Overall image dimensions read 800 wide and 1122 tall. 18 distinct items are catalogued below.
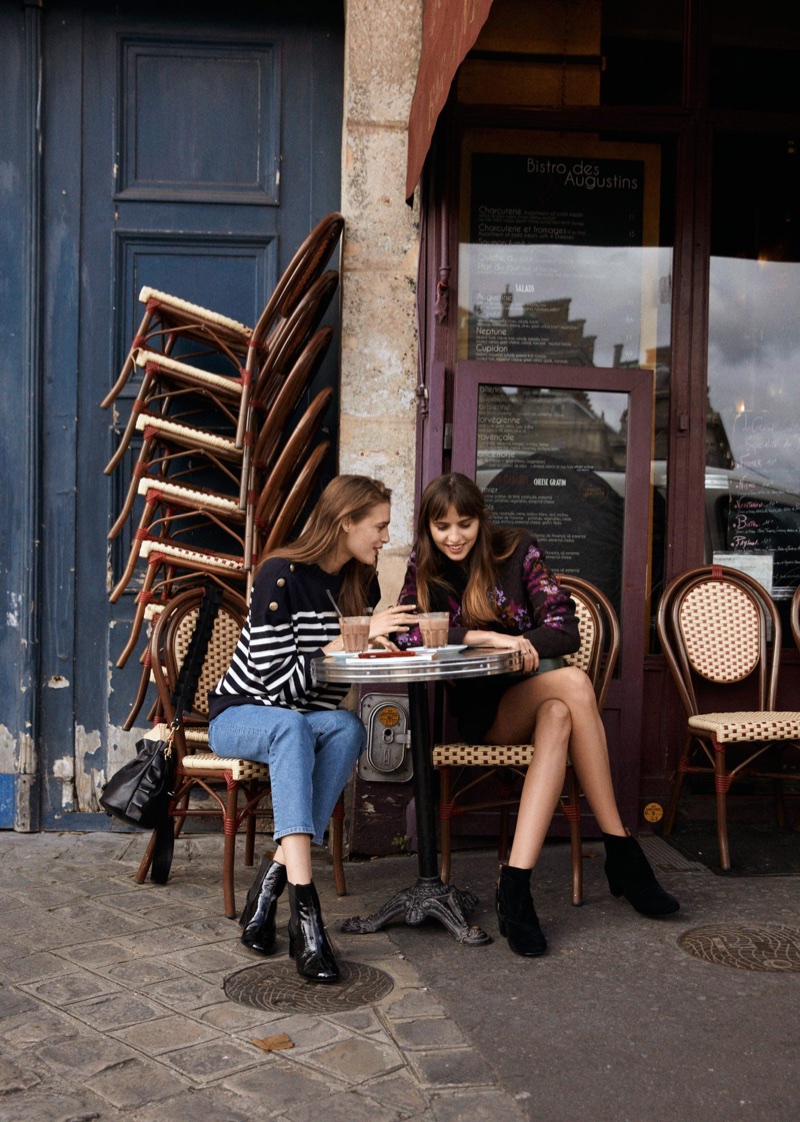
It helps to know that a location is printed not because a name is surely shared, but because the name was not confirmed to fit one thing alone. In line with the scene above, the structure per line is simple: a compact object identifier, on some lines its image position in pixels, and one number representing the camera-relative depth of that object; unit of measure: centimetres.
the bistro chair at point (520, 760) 388
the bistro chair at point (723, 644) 467
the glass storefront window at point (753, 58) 496
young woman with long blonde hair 335
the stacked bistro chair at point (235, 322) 427
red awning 337
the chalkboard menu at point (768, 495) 500
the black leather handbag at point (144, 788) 378
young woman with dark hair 347
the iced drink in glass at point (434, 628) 336
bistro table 330
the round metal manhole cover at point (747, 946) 322
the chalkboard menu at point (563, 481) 474
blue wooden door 477
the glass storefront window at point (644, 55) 491
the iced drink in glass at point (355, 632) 330
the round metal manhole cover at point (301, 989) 294
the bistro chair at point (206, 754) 370
